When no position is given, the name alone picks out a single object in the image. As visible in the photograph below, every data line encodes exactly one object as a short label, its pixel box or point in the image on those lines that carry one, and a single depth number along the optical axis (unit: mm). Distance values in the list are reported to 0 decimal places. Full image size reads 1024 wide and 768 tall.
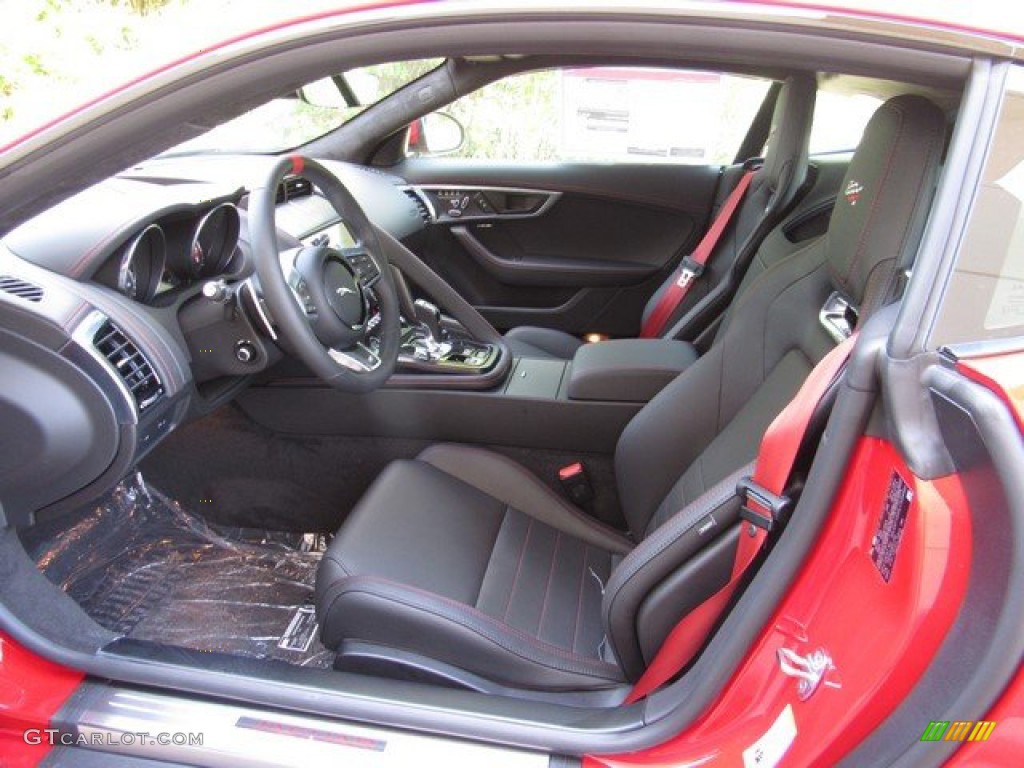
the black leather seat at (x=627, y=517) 1084
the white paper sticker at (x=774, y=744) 876
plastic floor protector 1615
